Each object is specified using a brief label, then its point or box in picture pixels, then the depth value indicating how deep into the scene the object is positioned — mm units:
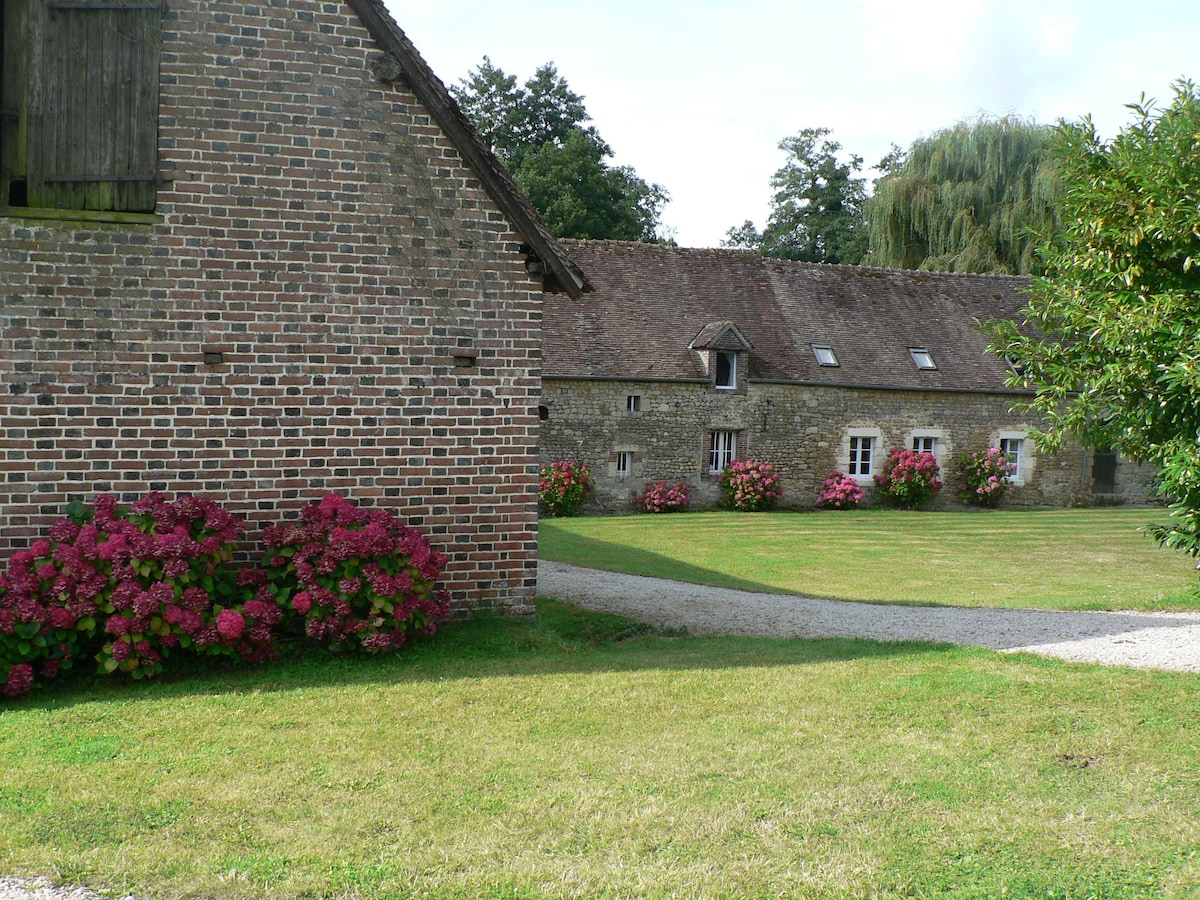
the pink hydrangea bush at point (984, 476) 26750
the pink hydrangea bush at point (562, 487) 23344
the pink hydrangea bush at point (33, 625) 6742
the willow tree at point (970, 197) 33250
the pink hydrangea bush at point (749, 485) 24781
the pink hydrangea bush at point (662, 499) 24312
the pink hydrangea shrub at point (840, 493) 25531
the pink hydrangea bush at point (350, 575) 7582
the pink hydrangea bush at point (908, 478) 25938
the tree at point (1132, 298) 8680
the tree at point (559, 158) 40156
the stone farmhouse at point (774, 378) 24281
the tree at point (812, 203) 48062
